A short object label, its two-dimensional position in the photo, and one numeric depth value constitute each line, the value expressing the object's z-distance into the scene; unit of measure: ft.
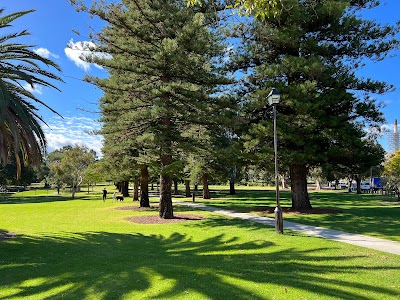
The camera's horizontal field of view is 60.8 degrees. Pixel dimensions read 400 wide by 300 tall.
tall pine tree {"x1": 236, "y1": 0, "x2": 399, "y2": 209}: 55.47
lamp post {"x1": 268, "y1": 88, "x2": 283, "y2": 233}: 36.42
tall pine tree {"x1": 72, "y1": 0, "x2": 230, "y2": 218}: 50.65
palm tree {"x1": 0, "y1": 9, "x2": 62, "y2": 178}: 33.04
